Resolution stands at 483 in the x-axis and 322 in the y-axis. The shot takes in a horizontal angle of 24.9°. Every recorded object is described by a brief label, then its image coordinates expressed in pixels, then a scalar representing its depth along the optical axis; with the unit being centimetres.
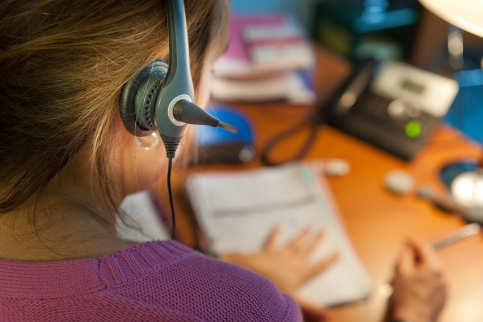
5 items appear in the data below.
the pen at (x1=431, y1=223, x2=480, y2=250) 131
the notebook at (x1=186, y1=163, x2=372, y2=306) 126
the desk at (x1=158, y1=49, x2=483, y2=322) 125
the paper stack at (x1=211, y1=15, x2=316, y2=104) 151
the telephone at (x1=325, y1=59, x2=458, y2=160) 144
